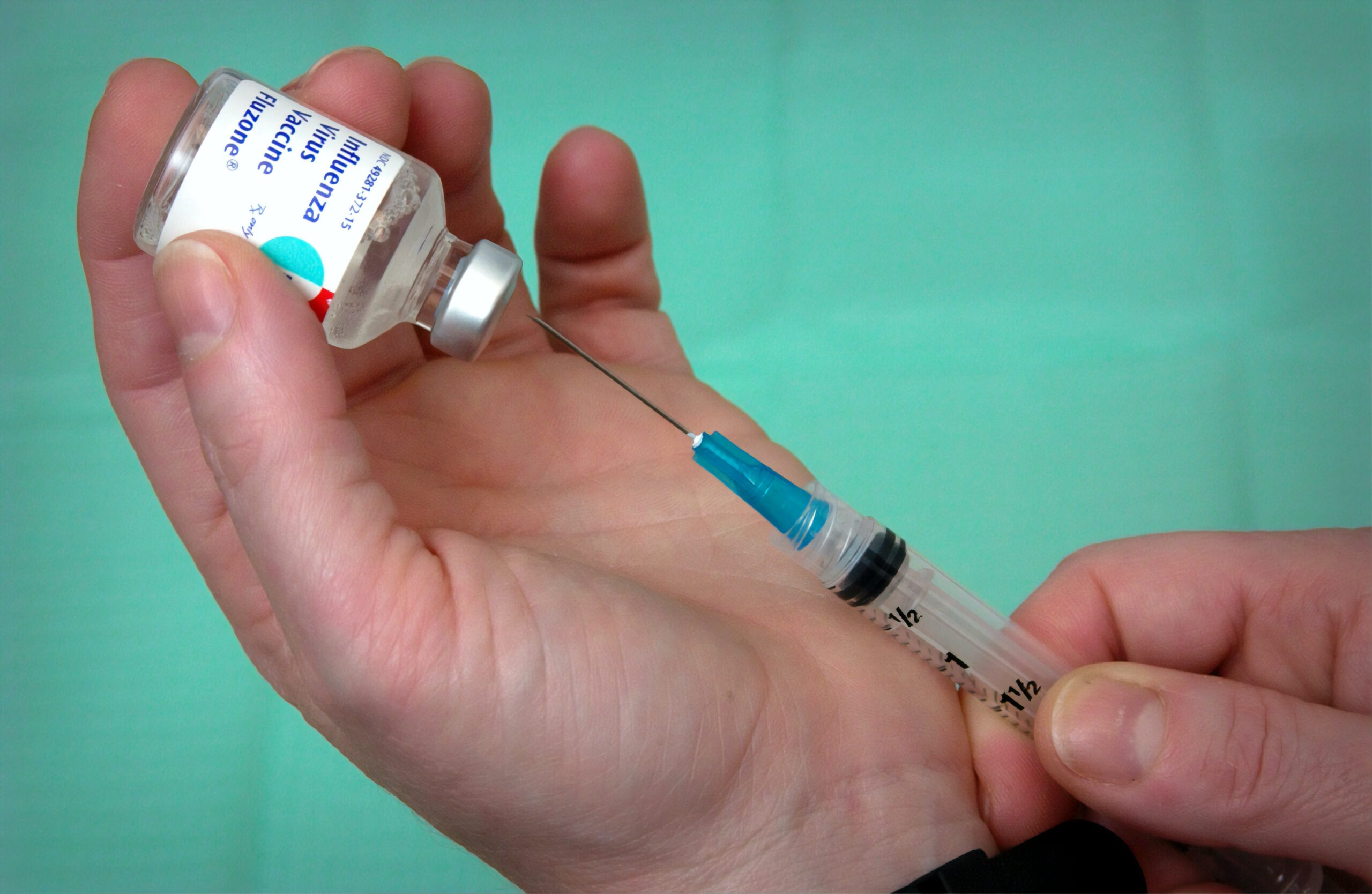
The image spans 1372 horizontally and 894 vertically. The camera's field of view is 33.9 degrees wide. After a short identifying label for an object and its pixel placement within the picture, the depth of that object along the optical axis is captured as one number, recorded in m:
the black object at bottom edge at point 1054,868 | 0.24
